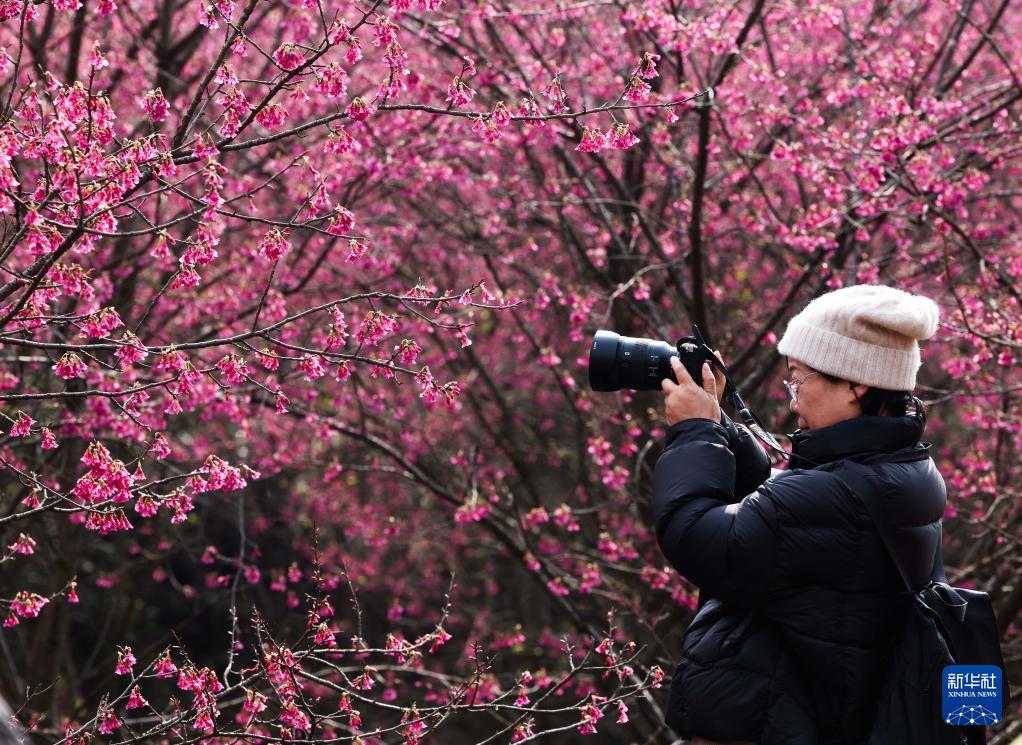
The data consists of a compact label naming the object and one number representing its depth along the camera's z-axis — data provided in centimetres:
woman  429
